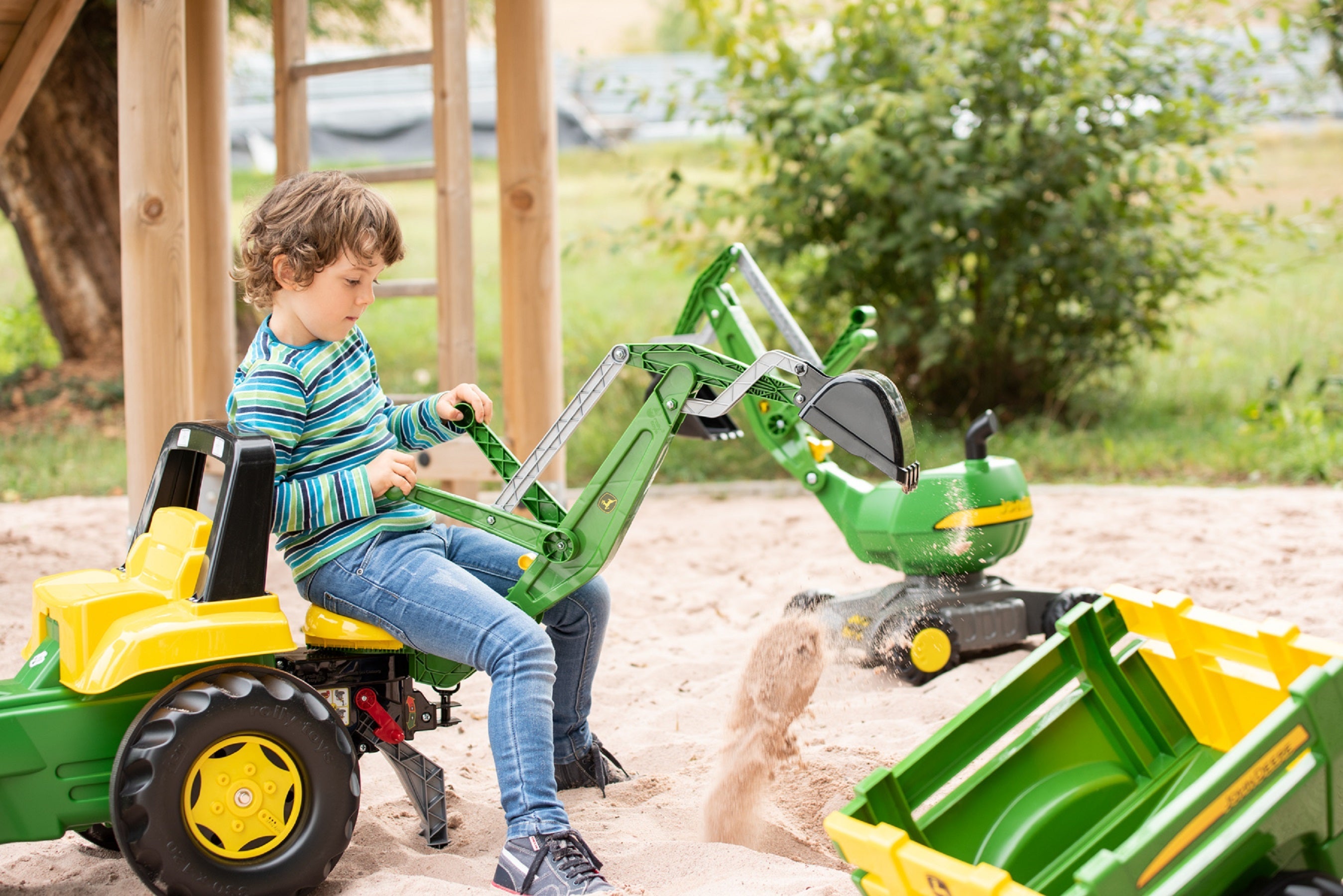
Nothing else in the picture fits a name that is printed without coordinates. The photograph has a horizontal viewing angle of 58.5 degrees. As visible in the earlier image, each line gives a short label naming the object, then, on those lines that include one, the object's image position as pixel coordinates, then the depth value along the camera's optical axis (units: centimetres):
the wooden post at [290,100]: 448
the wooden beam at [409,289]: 434
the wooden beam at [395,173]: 449
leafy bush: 577
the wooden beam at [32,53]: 356
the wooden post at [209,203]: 417
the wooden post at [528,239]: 416
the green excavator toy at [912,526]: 301
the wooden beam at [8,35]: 376
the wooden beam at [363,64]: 437
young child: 198
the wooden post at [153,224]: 309
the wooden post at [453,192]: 425
